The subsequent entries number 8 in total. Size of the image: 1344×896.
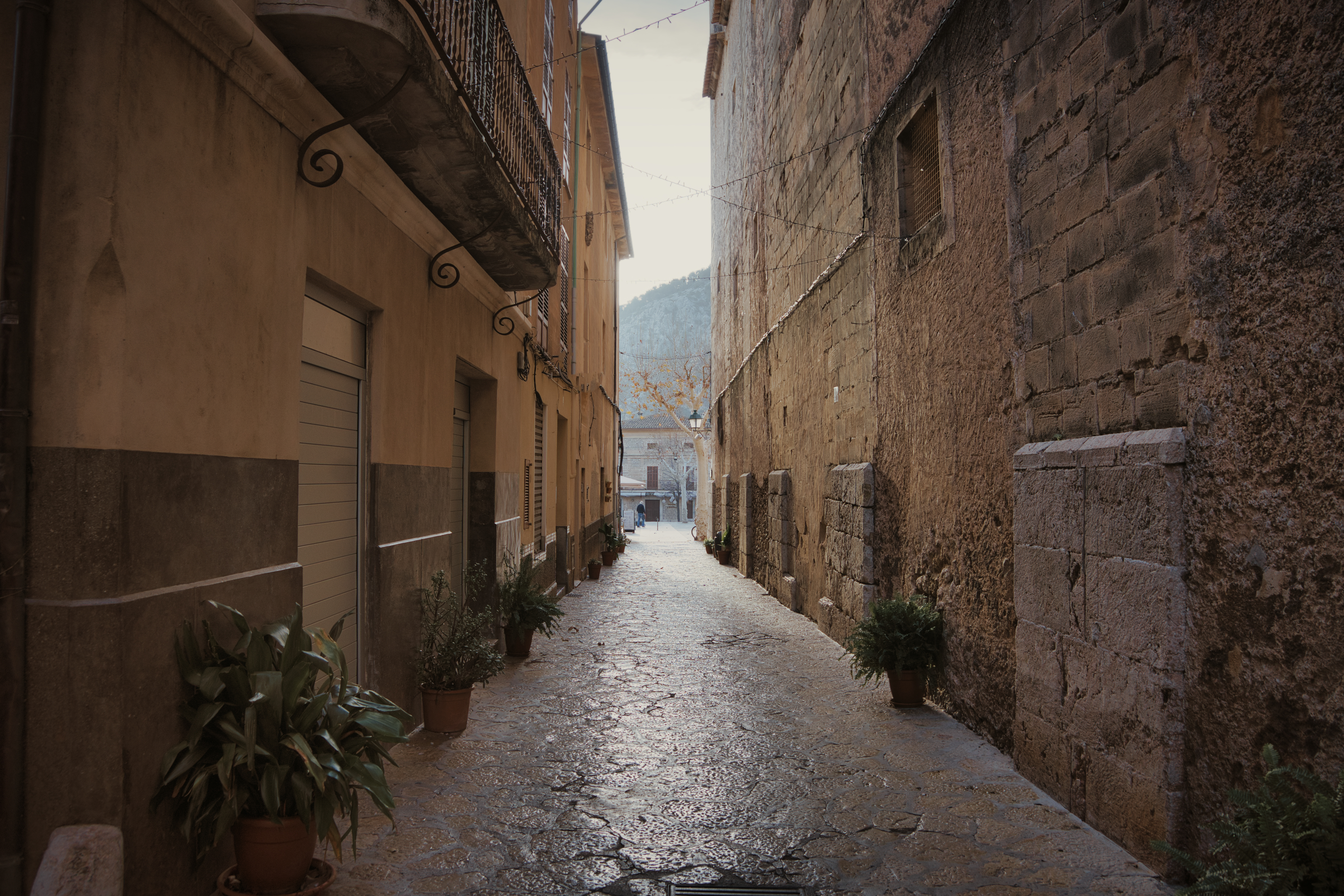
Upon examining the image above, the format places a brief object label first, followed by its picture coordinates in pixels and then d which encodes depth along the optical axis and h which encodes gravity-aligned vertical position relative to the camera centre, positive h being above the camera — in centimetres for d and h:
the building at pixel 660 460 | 6131 +173
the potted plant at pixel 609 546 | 1873 -147
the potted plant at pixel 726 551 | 1831 -151
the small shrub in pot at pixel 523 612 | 727 -112
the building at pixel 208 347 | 229 +52
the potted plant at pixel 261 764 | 262 -90
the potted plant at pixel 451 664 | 504 -110
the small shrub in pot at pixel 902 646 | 575 -115
